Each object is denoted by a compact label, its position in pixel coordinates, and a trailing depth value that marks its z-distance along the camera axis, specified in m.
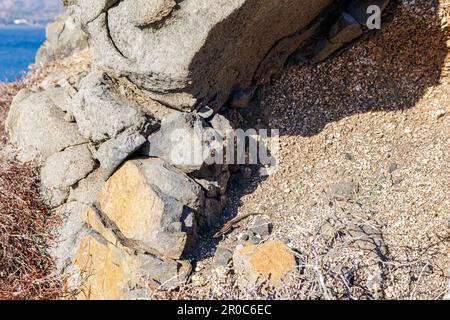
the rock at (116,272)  3.38
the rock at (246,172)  4.20
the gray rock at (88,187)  4.10
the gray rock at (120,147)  3.75
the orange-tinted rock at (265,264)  3.23
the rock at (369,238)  3.50
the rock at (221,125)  4.02
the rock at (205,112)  4.02
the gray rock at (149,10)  3.63
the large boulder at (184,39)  3.62
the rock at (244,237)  3.72
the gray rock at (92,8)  3.89
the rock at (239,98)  4.38
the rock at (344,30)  4.45
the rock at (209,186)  3.82
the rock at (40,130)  4.41
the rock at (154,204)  3.46
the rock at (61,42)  7.55
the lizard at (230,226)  3.77
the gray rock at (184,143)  3.73
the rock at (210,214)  3.79
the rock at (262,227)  3.76
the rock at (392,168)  4.12
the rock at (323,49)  4.57
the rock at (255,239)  3.68
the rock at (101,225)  3.59
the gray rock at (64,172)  4.16
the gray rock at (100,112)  3.86
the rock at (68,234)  3.90
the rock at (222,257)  3.53
